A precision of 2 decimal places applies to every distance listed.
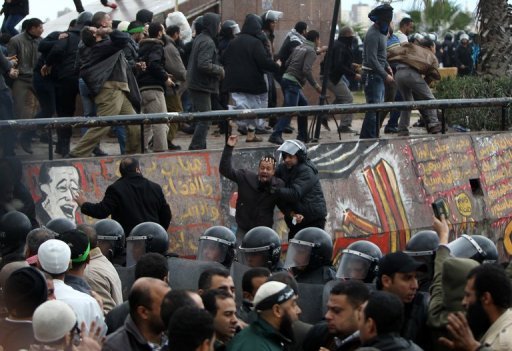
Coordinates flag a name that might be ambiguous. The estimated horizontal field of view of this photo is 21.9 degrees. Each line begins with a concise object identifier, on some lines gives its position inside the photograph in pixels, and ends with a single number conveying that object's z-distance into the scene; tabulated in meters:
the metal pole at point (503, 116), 16.48
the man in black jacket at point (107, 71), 13.96
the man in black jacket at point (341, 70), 18.23
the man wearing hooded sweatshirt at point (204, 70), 15.71
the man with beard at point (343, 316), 7.63
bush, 17.06
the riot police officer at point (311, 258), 10.46
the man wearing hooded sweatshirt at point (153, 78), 15.07
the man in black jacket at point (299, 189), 12.70
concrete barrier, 13.31
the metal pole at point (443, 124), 16.02
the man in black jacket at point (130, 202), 12.20
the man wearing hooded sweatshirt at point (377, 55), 17.02
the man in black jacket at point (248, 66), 16.28
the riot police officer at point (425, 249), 9.84
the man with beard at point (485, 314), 7.33
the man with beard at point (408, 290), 8.41
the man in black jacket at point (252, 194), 12.69
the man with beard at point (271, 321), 7.14
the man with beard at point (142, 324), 7.25
